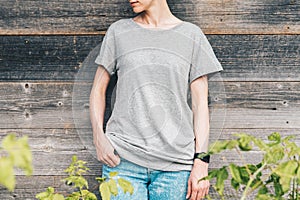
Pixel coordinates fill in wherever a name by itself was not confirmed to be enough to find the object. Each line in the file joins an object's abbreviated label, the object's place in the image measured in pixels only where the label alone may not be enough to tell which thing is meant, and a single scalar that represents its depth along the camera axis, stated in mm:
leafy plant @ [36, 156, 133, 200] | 1147
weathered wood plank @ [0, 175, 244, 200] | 2215
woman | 1896
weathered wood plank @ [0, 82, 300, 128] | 2156
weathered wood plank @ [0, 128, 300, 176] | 2180
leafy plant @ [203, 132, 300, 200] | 905
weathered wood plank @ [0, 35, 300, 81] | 2133
